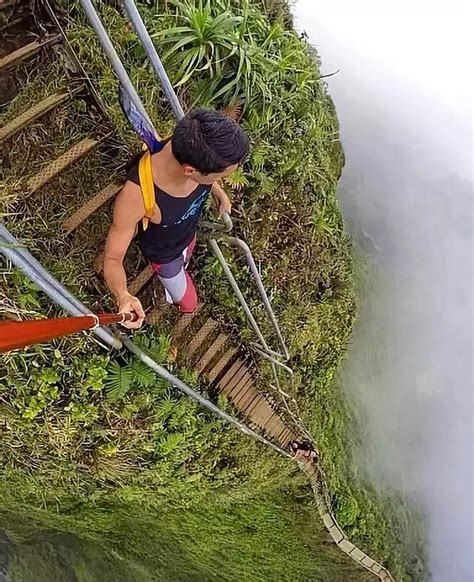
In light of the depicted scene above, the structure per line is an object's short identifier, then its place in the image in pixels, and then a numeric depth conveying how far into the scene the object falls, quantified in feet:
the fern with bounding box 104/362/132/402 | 10.37
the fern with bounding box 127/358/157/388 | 10.52
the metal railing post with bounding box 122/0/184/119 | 8.04
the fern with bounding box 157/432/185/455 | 11.45
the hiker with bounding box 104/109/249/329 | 6.92
